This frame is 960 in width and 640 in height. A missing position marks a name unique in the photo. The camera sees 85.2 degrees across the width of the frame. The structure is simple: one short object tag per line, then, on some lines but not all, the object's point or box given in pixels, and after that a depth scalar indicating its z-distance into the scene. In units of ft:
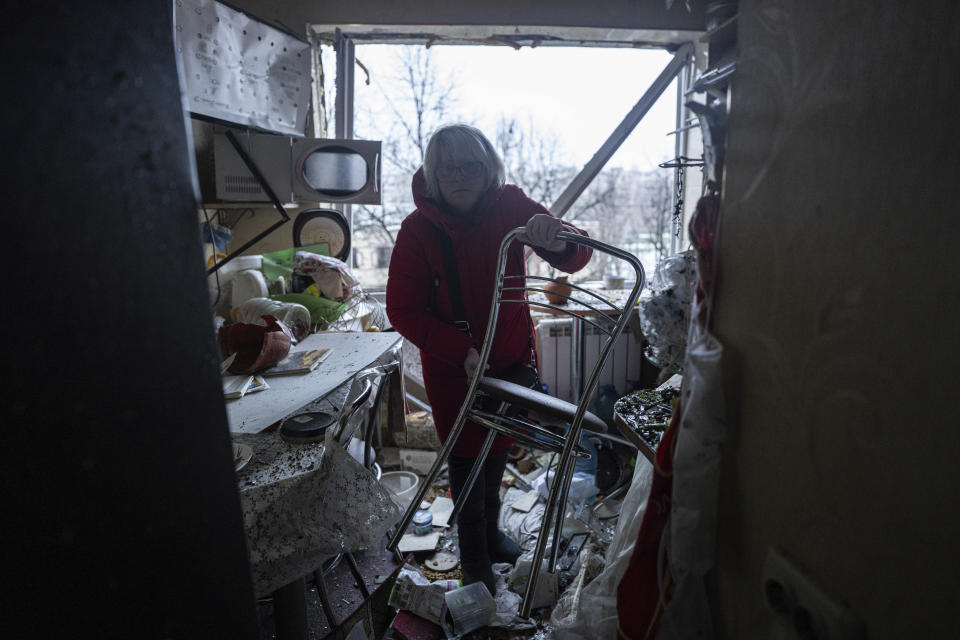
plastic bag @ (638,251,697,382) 3.44
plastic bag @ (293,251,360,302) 7.27
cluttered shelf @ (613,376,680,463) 3.52
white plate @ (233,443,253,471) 3.06
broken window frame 8.54
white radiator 9.10
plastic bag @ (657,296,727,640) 2.02
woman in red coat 4.99
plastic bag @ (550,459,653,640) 3.31
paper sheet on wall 6.47
